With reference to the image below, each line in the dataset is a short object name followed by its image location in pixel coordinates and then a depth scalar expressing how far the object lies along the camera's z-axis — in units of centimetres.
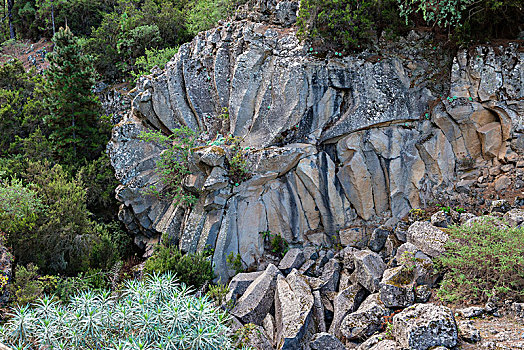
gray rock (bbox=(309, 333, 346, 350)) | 726
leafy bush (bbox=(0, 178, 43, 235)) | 989
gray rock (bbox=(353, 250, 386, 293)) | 856
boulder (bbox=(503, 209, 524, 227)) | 859
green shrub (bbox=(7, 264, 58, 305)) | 808
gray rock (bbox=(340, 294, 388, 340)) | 737
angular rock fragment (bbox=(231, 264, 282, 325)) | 870
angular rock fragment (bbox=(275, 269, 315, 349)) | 765
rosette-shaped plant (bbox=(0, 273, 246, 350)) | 547
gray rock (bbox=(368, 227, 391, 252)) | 1060
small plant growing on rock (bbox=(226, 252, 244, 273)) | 1091
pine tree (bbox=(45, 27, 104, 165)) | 1487
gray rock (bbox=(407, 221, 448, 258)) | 857
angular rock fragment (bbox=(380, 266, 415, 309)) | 750
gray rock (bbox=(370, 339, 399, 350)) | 606
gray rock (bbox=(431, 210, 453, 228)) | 983
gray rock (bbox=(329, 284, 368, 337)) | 829
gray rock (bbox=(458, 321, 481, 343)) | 576
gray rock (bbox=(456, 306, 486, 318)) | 654
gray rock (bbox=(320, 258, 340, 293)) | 938
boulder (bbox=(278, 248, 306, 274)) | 1031
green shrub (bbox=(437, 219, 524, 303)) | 666
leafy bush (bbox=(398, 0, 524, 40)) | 1064
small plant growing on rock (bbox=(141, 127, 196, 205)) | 1180
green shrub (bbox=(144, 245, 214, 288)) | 1013
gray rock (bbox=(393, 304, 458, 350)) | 573
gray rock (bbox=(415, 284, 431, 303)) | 750
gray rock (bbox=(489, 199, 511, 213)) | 989
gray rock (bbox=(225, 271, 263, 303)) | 930
